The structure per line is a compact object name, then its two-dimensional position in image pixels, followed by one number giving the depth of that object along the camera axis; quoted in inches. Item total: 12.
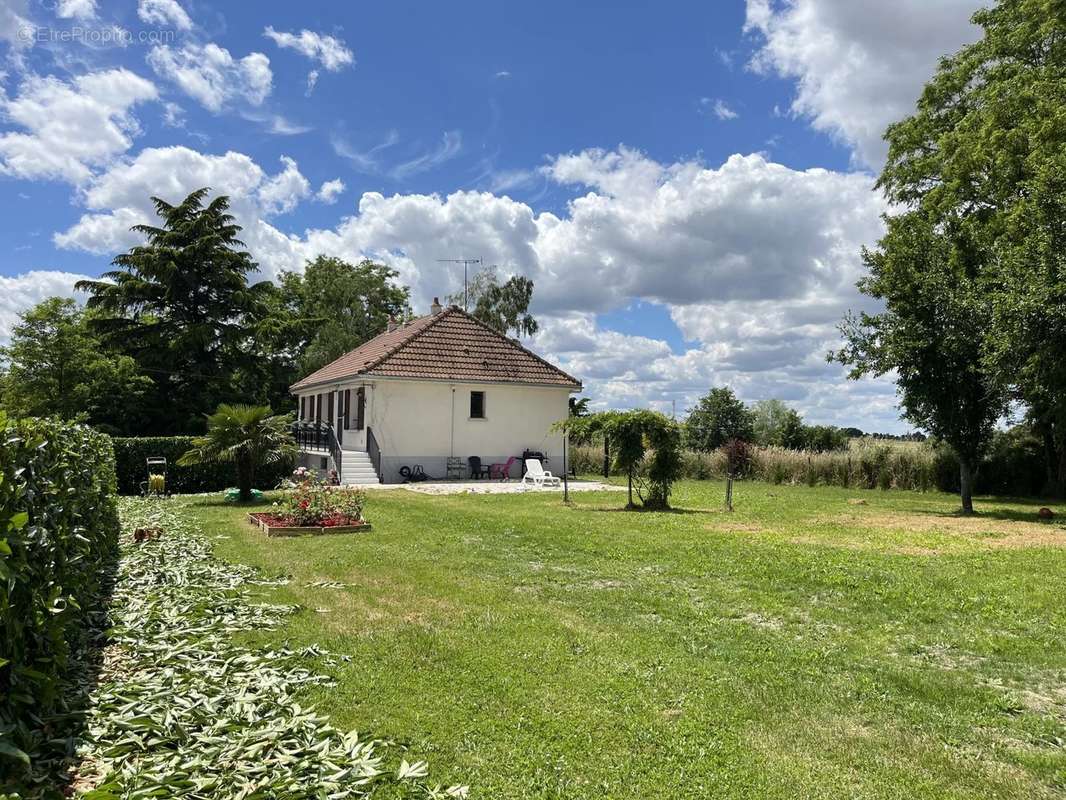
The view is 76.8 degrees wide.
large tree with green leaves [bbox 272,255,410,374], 1608.0
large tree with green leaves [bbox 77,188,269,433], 1254.9
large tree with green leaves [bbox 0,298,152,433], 1048.8
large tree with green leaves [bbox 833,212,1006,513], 652.7
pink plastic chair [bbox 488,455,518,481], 945.5
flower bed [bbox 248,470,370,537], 445.1
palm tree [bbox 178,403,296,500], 597.0
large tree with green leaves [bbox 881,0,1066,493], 569.9
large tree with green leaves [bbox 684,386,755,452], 1389.0
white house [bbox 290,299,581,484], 889.5
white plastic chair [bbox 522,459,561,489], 846.5
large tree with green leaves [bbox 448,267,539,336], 1696.6
